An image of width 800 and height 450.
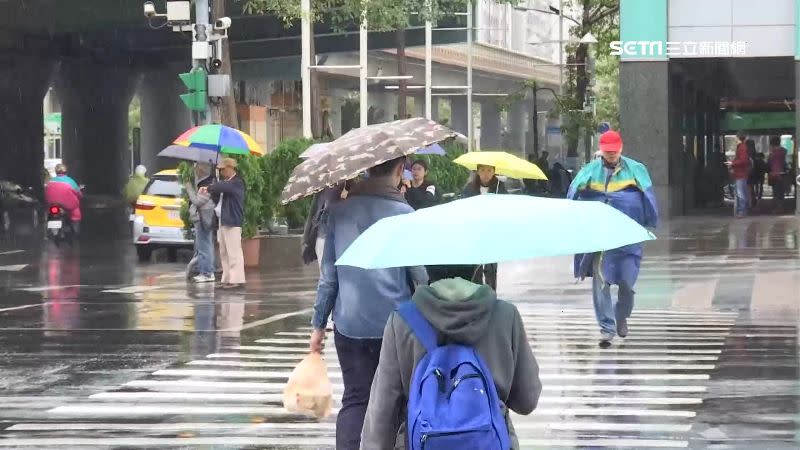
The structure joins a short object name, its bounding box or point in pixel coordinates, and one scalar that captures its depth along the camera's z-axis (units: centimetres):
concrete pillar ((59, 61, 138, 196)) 5922
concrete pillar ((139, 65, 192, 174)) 6056
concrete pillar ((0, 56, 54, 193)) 5384
